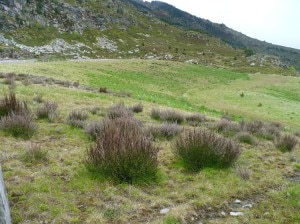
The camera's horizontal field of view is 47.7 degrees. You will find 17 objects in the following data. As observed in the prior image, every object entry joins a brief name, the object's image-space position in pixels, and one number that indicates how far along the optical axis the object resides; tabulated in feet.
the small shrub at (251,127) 47.06
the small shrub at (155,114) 48.98
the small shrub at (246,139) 39.29
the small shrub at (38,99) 48.55
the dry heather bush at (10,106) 33.73
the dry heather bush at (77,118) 35.60
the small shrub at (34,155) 23.92
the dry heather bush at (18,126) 29.68
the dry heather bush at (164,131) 34.99
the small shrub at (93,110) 45.71
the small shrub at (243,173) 25.54
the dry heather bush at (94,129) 31.50
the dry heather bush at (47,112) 37.53
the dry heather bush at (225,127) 44.21
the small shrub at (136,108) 52.22
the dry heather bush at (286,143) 38.78
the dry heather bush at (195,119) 47.89
